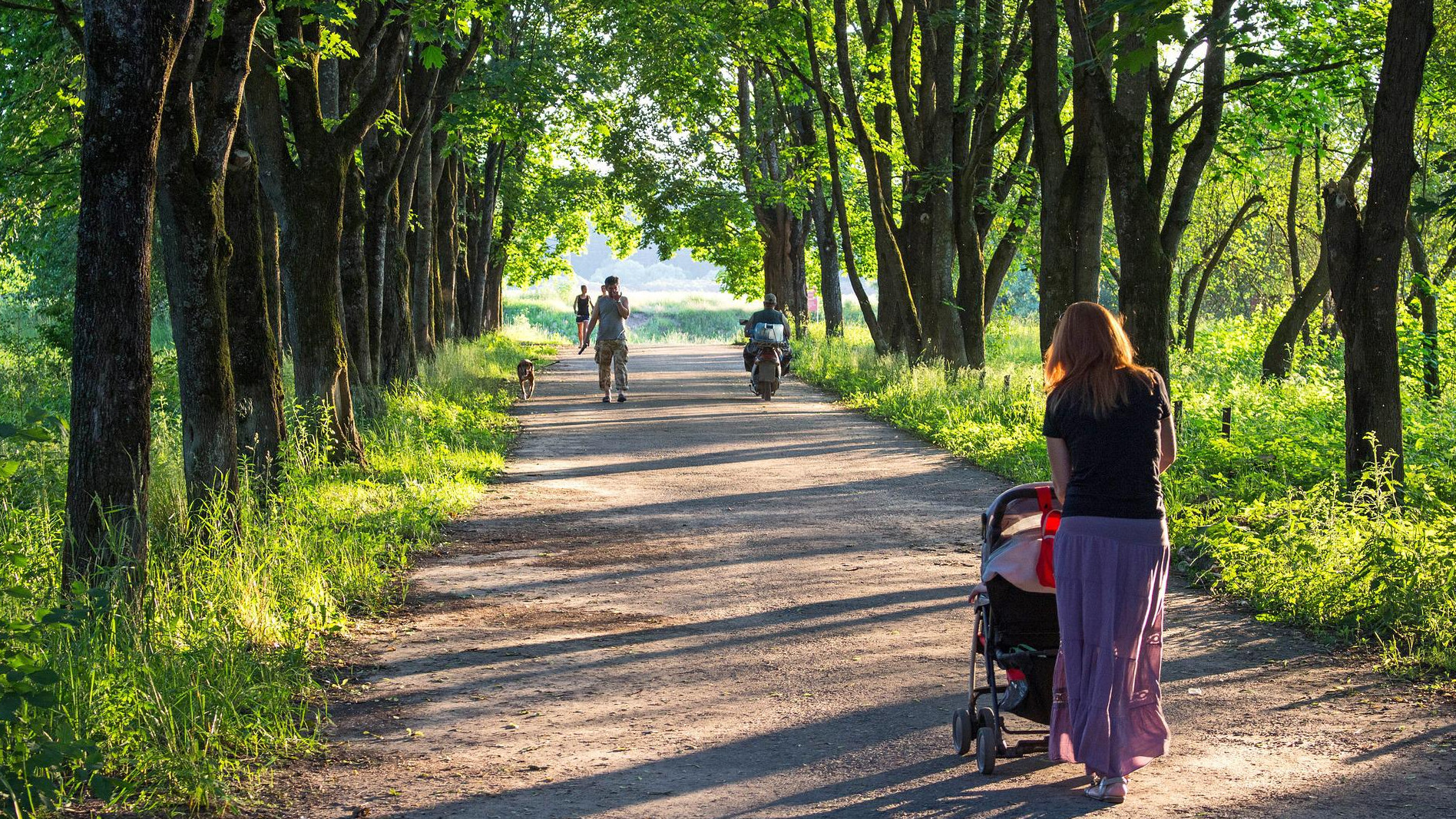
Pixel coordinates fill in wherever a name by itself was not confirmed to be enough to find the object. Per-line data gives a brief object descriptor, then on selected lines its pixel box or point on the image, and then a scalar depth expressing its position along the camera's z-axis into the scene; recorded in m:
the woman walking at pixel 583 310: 36.84
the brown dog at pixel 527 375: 23.48
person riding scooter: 24.53
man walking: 22.08
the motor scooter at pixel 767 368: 23.27
